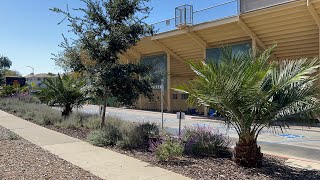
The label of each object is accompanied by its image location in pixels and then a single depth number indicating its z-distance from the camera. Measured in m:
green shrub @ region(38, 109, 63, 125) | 11.72
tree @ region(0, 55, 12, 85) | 82.01
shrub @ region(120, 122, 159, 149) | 6.94
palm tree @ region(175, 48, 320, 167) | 4.74
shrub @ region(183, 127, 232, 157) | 6.13
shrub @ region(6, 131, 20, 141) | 8.11
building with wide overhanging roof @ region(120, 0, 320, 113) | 14.18
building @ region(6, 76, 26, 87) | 36.06
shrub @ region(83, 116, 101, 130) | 9.94
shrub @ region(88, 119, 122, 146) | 7.23
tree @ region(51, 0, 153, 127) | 8.23
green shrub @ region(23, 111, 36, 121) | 13.51
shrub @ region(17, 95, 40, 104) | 20.50
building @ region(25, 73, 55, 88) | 106.81
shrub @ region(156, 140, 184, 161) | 5.49
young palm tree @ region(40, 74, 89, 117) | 12.68
